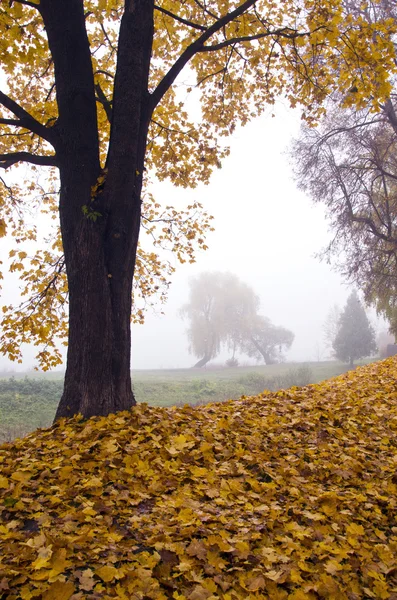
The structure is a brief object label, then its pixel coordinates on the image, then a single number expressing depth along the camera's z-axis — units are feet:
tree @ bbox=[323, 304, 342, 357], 209.79
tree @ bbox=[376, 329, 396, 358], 223.30
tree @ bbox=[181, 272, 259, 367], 153.99
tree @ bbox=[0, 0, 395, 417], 16.05
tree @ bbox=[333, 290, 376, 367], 124.98
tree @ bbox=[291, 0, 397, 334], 49.47
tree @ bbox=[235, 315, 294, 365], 165.48
